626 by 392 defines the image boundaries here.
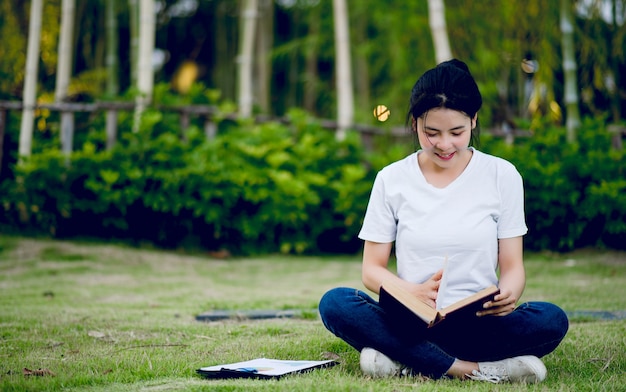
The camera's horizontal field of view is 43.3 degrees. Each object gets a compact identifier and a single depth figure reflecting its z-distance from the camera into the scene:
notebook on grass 2.54
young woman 2.61
